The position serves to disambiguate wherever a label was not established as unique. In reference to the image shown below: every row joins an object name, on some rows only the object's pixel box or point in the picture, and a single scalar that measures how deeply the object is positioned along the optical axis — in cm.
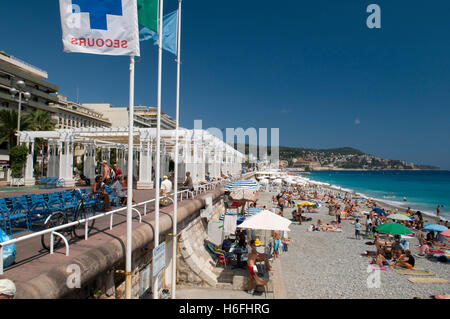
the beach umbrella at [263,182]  5122
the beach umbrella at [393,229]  1327
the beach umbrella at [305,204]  2404
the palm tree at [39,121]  2942
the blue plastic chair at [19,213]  583
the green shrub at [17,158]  1881
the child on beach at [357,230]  1766
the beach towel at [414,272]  1154
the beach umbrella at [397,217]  1793
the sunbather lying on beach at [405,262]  1221
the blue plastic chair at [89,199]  700
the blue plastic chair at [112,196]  867
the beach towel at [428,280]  1067
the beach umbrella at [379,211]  2328
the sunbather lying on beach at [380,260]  1230
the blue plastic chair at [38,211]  601
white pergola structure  1706
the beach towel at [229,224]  1160
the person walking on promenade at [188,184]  1175
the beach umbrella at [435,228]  1549
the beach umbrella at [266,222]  930
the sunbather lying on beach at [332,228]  1963
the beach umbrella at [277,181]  5876
